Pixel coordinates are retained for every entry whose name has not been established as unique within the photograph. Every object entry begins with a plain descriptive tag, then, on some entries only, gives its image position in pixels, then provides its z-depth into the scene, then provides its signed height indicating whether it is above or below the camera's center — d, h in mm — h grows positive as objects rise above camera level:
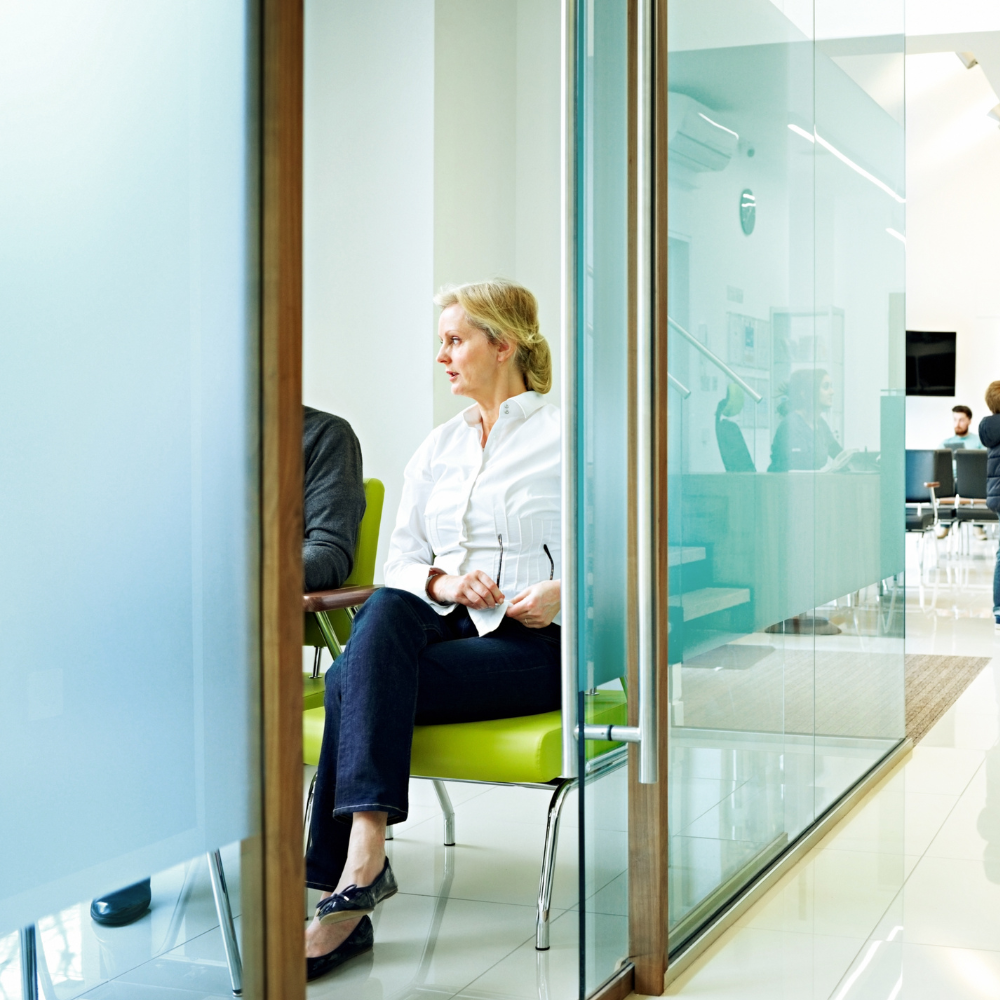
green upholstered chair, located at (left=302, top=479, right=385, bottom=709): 2729 -309
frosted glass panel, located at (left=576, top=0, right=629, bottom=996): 1896 +43
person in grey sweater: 2760 -59
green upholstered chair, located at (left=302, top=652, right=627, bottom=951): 2133 -474
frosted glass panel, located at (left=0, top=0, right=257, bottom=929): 994 +24
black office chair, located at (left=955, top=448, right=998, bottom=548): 11133 -149
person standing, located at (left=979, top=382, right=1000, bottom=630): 7566 +170
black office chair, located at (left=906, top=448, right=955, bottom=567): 11070 -73
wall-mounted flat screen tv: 14672 +1195
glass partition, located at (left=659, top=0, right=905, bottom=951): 2262 +104
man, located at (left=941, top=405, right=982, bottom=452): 13984 +390
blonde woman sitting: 2076 -246
